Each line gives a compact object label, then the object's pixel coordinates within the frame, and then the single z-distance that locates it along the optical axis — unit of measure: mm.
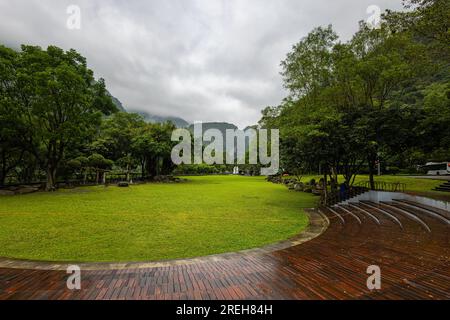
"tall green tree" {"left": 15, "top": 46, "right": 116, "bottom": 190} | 15648
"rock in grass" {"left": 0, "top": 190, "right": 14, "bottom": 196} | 15602
